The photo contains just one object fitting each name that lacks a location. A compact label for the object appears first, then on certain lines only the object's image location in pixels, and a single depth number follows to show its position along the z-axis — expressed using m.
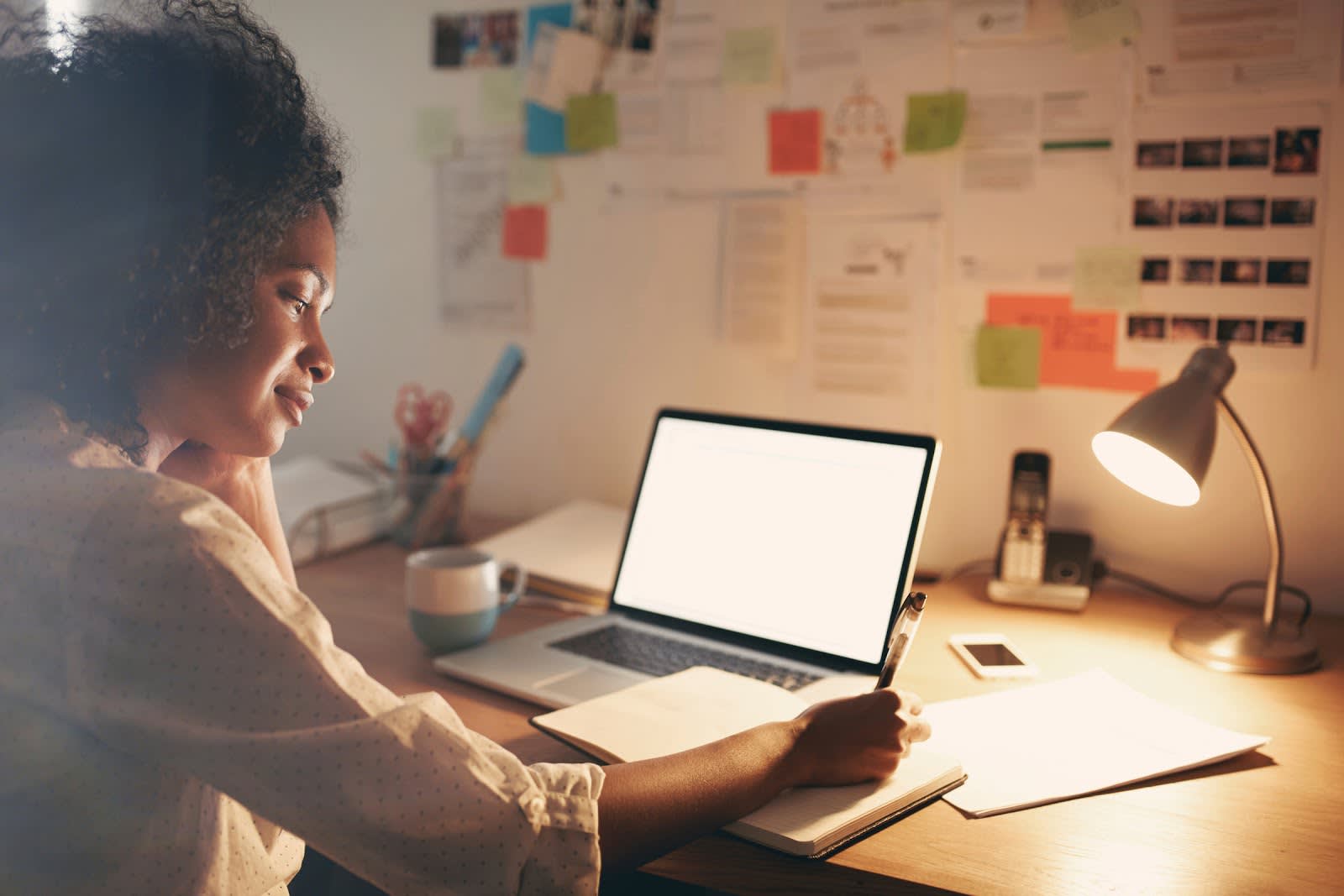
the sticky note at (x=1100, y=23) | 1.28
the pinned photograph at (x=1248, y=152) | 1.24
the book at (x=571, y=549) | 1.34
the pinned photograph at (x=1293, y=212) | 1.22
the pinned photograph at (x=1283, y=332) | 1.25
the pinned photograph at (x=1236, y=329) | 1.27
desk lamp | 1.05
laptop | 1.09
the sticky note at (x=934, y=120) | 1.37
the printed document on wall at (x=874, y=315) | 1.42
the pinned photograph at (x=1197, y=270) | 1.28
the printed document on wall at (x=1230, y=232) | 1.23
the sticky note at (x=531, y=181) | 1.66
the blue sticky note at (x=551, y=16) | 1.60
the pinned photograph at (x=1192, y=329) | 1.29
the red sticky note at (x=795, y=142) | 1.46
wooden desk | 0.74
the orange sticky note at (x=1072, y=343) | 1.34
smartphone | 1.10
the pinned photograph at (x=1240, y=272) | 1.26
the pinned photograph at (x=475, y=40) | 1.65
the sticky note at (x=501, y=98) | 1.66
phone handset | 1.30
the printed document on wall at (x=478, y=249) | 1.71
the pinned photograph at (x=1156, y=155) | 1.28
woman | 0.61
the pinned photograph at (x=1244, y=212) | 1.25
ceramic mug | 1.13
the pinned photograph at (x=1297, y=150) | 1.21
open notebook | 0.78
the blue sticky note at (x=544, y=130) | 1.64
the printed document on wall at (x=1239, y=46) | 1.20
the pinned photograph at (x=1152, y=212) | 1.29
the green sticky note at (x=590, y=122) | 1.60
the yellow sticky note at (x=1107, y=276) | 1.32
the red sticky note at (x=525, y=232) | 1.68
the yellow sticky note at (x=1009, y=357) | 1.37
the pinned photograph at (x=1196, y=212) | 1.27
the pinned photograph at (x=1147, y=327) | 1.31
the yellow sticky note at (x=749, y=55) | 1.48
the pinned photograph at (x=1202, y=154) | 1.26
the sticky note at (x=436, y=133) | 1.72
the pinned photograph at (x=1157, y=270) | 1.30
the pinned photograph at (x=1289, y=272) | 1.24
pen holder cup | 1.54
